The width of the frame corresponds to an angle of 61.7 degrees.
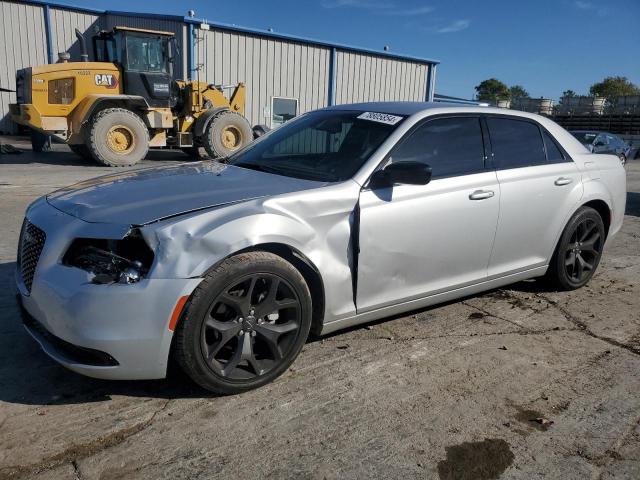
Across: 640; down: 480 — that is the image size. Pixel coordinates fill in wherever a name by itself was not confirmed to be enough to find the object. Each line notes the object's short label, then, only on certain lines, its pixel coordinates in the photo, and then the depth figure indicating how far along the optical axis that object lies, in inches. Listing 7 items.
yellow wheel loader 498.7
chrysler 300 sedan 99.3
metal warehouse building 778.8
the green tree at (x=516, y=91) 3754.9
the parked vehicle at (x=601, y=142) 623.0
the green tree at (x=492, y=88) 3450.3
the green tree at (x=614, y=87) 2847.0
